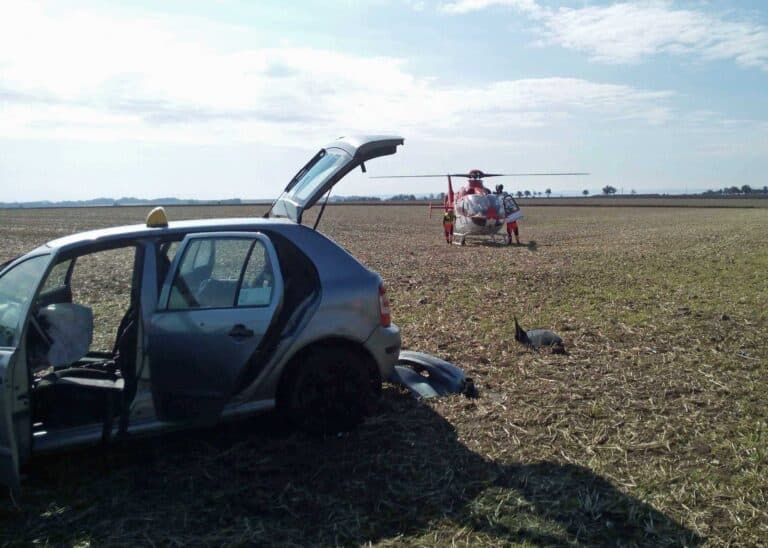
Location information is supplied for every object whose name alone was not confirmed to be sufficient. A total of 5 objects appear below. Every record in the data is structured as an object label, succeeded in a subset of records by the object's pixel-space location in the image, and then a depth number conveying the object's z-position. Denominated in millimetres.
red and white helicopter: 26859
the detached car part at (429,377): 6832
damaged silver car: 5207
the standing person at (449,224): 27484
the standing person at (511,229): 26828
